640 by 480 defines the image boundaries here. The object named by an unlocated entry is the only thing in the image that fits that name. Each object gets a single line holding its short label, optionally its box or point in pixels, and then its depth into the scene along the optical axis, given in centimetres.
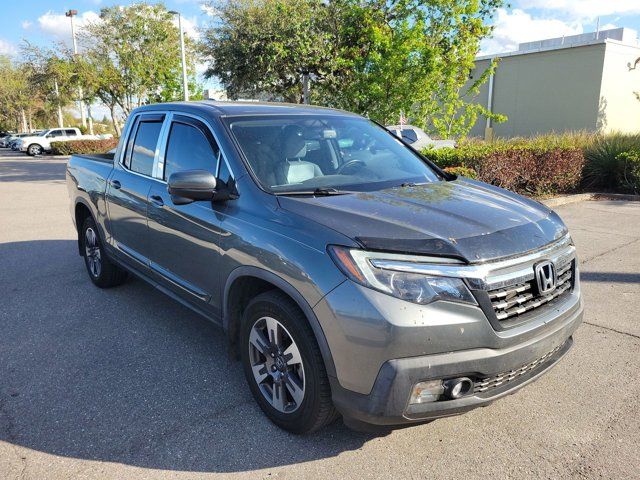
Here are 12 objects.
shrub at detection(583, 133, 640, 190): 1143
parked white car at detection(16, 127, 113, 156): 3497
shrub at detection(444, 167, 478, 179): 925
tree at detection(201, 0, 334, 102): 1739
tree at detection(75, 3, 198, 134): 2884
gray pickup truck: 226
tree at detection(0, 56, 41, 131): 5428
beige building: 2238
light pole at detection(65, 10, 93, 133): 3033
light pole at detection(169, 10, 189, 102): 2419
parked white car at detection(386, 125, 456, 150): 1365
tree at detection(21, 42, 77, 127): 2864
